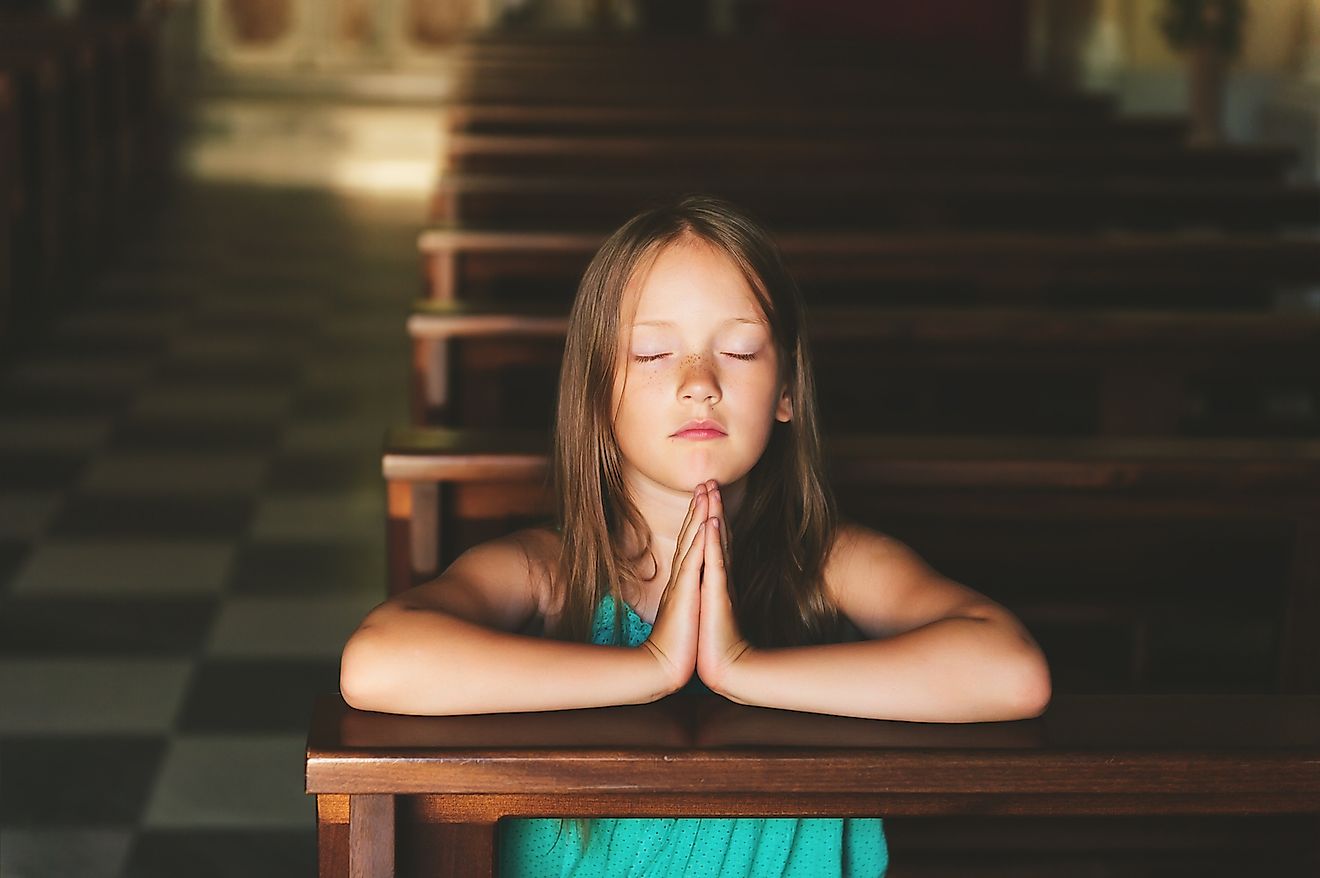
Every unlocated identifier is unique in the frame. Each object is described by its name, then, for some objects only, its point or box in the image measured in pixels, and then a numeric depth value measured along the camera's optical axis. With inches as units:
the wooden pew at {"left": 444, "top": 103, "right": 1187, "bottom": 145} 191.6
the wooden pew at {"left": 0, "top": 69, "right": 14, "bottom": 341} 192.1
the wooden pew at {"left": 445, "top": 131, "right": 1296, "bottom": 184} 168.1
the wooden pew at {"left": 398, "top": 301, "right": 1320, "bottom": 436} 97.3
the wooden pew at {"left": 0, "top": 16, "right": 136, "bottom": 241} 247.9
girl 45.4
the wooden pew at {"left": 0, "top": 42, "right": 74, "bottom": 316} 207.2
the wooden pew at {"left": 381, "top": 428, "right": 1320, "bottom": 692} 73.0
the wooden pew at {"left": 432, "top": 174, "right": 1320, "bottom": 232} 145.4
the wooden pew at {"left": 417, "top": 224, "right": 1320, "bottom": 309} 120.9
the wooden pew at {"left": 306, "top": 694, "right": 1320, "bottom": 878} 40.6
